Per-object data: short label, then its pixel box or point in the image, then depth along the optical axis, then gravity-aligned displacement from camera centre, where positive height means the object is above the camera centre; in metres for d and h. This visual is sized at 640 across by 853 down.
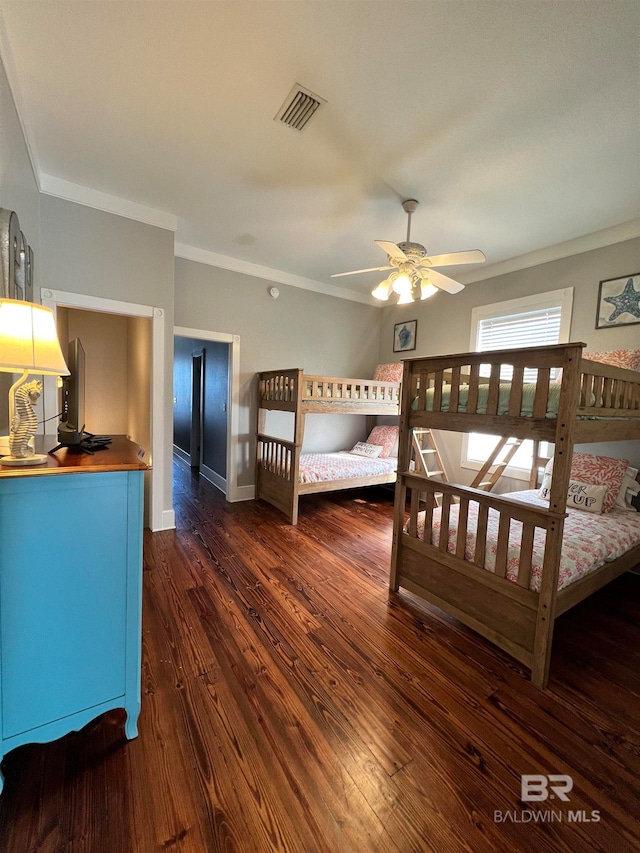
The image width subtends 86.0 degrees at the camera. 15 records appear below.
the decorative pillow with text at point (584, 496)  2.54 -0.66
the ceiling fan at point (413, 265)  2.40 +1.00
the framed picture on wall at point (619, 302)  2.81 +0.91
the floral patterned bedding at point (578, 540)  1.75 -0.76
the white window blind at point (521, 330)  3.35 +0.80
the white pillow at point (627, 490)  2.63 -0.61
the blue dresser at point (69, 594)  1.04 -0.67
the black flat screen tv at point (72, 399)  1.36 -0.06
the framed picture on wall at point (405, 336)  4.68 +0.91
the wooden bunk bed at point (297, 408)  3.50 -0.12
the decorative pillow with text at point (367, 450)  4.62 -0.70
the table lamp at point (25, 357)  1.02 +0.08
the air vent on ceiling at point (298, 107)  1.73 +1.51
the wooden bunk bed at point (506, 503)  1.57 -0.51
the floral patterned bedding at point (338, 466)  3.70 -0.79
